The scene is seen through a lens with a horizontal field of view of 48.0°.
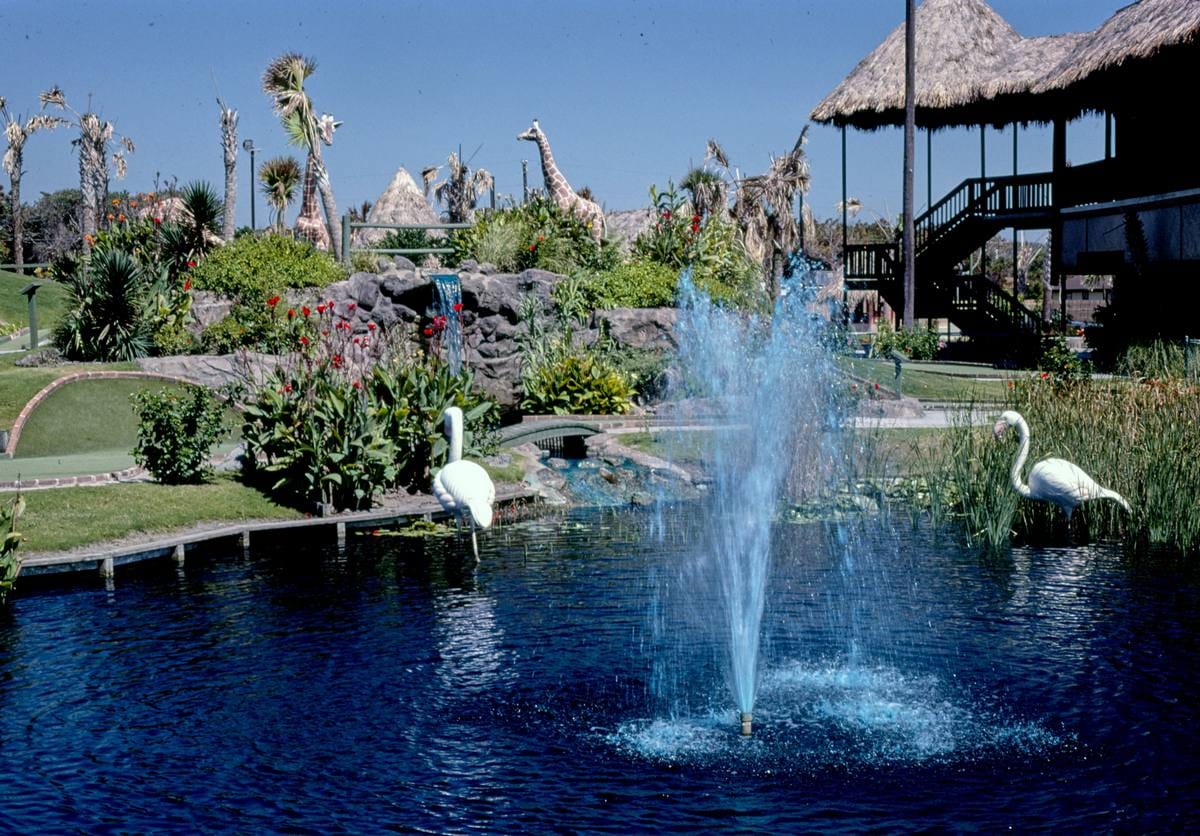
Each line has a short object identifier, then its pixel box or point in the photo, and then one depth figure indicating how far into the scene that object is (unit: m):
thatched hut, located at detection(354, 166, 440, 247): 59.08
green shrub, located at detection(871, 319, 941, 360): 31.92
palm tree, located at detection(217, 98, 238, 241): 47.22
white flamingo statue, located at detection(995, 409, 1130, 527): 14.52
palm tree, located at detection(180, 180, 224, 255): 27.71
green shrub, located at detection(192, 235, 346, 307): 25.86
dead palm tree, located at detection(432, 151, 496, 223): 51.41
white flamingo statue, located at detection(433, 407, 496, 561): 14.15
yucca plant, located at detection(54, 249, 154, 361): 24.11
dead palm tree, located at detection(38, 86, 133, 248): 44.72
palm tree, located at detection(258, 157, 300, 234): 53.50
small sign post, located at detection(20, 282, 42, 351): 24.67
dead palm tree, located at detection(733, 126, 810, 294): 38.94
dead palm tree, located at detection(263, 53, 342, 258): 39.44
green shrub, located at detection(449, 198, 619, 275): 28.98
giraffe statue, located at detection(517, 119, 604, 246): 34.75
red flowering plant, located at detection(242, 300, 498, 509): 16.41
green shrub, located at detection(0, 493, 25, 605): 12.06
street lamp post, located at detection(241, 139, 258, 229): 51.96
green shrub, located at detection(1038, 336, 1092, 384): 19.20
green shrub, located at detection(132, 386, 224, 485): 16.14
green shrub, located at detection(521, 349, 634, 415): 23.41
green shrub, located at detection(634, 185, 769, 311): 29.05
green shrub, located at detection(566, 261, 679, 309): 26.58
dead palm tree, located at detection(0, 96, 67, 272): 52.78
